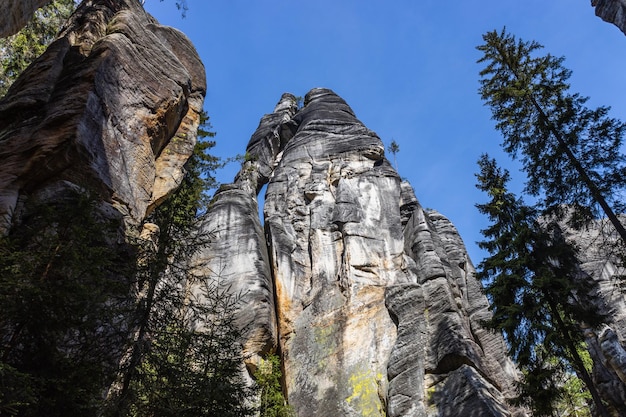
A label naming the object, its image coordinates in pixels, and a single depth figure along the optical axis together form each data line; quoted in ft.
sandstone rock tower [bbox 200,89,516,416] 62.34
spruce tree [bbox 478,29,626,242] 47.96
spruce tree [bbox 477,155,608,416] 46.19
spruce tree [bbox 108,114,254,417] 25.63
